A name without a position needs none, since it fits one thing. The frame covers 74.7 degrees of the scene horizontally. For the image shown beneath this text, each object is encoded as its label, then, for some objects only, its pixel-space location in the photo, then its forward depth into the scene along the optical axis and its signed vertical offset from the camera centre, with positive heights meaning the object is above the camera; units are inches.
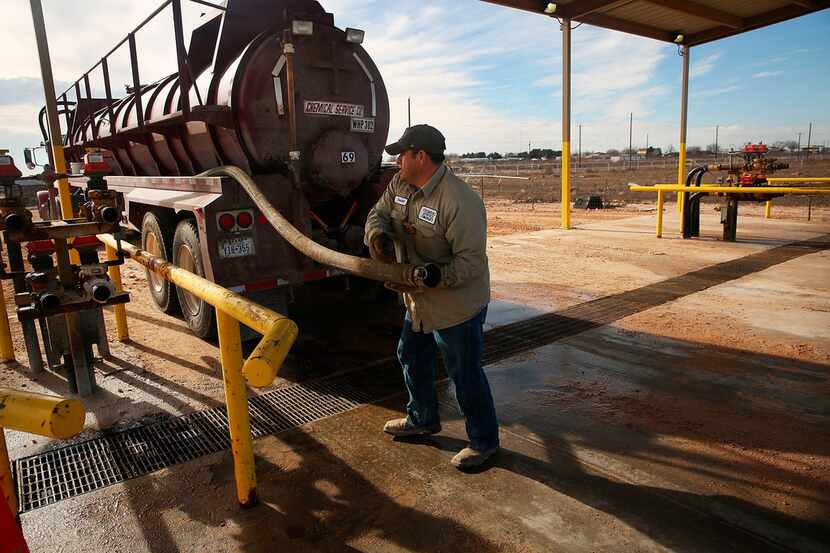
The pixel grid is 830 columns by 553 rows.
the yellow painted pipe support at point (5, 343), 192.1 -49.2
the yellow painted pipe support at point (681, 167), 572.3 +4.5
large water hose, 108.0 -15.9
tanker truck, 186.4 +18.7
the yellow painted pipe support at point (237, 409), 104.7 -41.5
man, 114.3 -14.9
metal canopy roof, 472.1 +145.1
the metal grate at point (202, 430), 123.5 -61.8
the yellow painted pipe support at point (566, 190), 512.1 -12.5
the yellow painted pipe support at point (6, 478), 78.1 -39.5
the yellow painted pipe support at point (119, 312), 198.2 -43.4
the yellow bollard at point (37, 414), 66.9 -26.0
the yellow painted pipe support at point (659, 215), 437.6 -35.2
